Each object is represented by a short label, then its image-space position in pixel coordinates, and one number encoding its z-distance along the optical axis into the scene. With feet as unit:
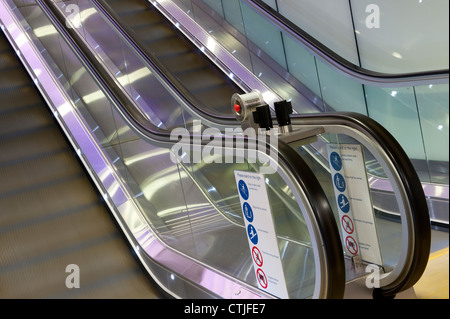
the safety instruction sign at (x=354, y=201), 11.05
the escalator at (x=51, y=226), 13.64
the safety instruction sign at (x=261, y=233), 10.29
